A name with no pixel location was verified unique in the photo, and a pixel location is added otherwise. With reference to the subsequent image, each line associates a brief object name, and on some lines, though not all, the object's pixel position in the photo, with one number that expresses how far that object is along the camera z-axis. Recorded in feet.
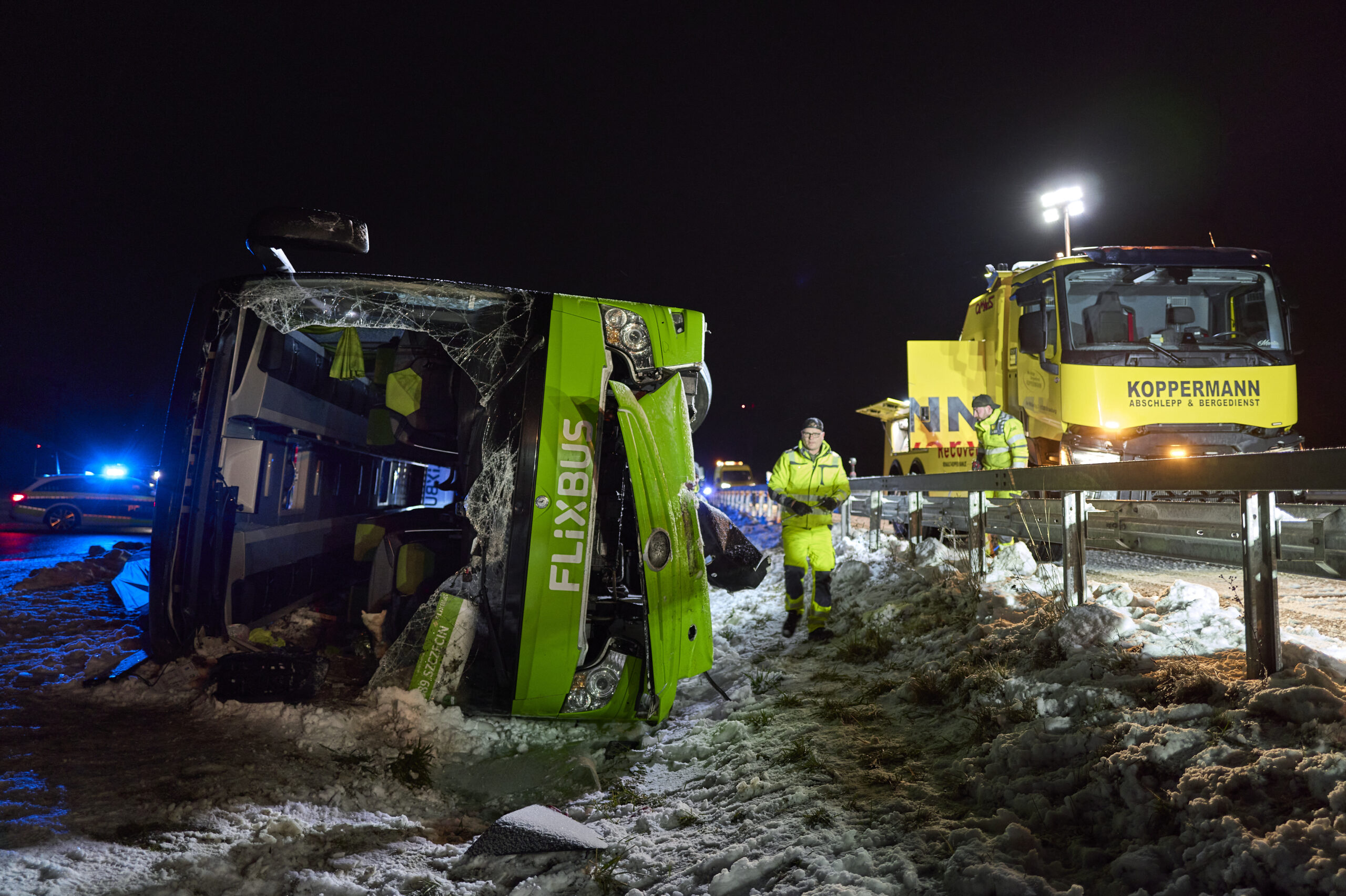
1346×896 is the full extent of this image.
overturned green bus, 11.95
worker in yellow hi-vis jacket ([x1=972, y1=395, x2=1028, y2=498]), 24.52
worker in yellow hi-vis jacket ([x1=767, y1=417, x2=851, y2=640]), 20.57
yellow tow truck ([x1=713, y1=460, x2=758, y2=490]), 140.56
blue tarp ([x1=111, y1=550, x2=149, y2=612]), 18.21
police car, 52.29
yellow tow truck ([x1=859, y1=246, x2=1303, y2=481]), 24.43
